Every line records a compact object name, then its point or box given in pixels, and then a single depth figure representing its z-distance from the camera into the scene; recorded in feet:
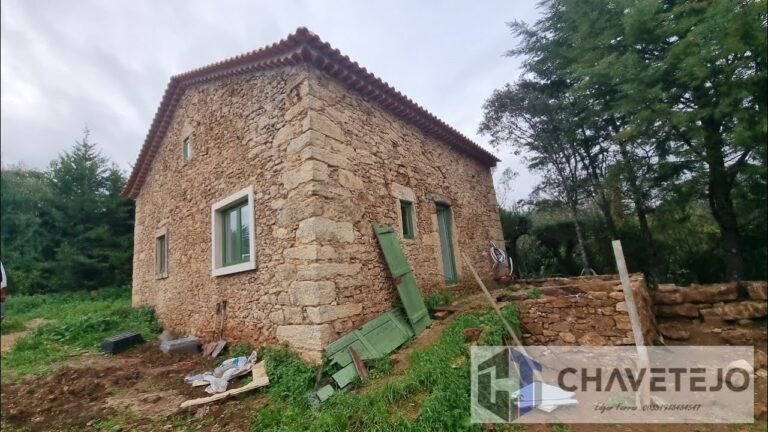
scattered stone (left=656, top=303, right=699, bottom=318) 13.65
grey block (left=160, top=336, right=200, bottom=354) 20.58
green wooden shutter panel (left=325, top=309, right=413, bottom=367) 14.21
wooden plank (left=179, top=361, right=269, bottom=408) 13.31
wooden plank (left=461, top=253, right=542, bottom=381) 13.07
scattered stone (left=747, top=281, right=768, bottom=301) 11.32
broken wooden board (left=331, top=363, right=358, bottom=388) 13.12
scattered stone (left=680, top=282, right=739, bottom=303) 12.02
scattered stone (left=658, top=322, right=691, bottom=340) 13.47
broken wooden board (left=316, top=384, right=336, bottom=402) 12.54
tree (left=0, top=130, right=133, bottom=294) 43.55
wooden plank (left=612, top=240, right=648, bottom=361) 11.28
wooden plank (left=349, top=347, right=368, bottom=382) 13.39
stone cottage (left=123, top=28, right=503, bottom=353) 15.49
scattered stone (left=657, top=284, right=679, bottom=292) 14.36
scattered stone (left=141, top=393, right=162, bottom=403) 14.53
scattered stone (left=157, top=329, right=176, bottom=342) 24.48
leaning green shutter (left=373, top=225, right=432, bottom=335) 17.37
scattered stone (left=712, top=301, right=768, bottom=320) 11.35
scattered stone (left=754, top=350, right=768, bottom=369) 10.63
